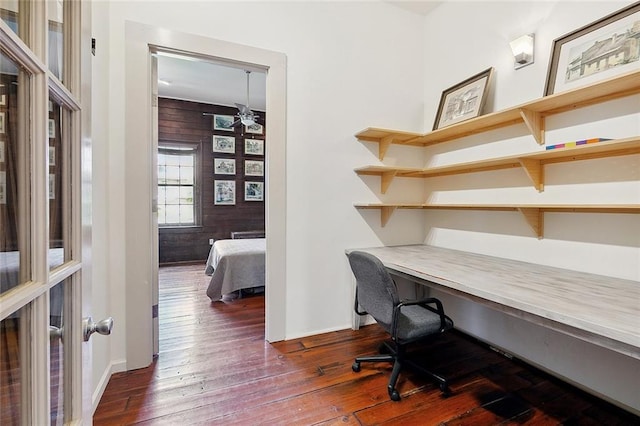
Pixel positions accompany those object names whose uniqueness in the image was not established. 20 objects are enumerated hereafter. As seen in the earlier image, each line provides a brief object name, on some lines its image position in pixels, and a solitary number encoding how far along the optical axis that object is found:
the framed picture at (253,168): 6.10
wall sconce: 2.09
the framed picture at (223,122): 5.82
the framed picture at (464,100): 2.38
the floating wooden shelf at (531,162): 1.59
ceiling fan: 4.42
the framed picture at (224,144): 5.85
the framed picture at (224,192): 5.88
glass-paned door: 0.52
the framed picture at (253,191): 6.13
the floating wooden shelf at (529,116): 1.60
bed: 3.49
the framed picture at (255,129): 6.05
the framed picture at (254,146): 6.09
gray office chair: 1.75
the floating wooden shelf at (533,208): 1.60
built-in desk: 1.08
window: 5.60
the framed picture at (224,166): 5.86
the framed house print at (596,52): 1.61
